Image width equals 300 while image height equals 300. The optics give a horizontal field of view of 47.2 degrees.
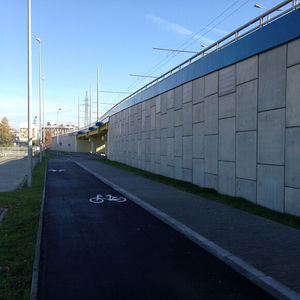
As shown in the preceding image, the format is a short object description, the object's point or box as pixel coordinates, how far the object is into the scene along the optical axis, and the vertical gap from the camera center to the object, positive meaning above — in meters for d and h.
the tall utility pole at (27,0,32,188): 17.58 +1.89
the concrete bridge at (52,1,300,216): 9.59 +0.99
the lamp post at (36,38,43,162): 39.81 +8.27
